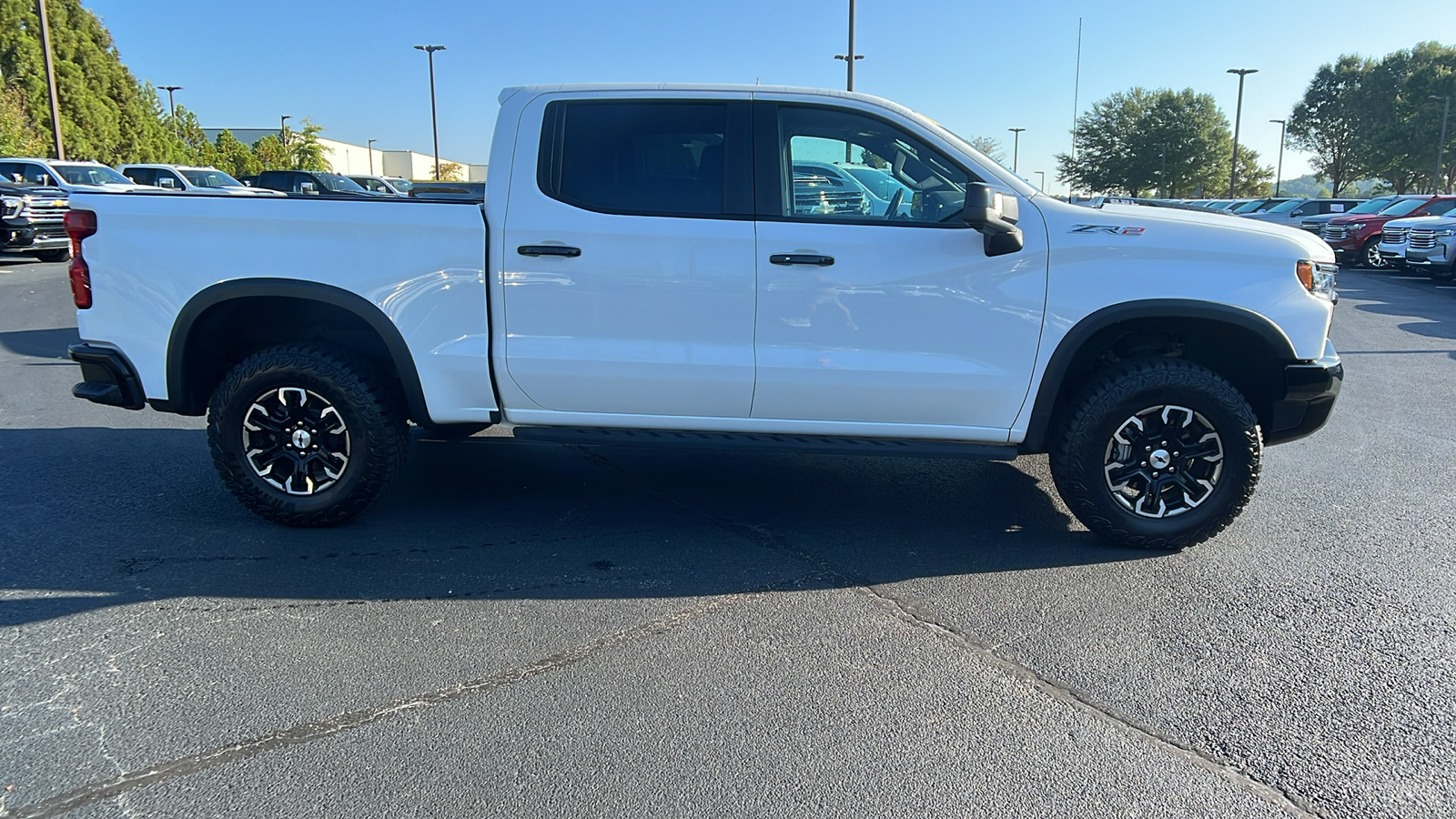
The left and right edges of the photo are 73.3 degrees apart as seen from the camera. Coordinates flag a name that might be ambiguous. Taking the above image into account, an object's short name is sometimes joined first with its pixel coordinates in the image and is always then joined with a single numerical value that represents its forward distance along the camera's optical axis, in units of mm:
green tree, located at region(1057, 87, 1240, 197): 51156
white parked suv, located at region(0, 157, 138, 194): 17984
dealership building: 82438
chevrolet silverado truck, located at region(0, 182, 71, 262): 16344
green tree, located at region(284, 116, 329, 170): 53125
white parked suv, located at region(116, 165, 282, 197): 22844
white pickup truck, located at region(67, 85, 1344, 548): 4195
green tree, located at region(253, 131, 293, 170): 55000
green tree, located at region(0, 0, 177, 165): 33031
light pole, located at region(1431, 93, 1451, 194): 44031
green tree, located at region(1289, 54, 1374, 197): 51250
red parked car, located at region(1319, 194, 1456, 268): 21547
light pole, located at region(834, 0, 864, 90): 23116
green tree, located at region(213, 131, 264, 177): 52000
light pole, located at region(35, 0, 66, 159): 25906
